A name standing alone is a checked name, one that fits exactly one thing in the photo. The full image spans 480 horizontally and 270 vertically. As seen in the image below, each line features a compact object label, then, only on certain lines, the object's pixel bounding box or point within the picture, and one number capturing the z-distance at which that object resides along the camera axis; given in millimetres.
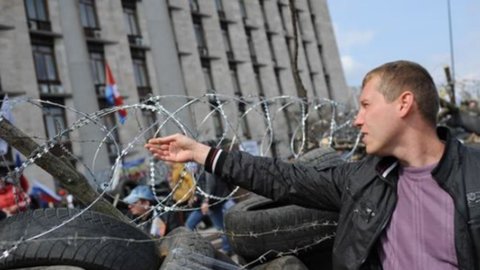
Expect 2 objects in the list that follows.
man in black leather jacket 2139
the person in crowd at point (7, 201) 7234
